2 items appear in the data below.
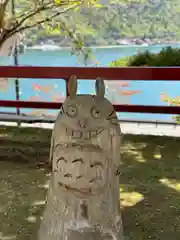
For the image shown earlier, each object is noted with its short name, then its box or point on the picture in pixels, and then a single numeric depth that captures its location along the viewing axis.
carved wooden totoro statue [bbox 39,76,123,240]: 1.55
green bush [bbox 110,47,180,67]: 4.60
